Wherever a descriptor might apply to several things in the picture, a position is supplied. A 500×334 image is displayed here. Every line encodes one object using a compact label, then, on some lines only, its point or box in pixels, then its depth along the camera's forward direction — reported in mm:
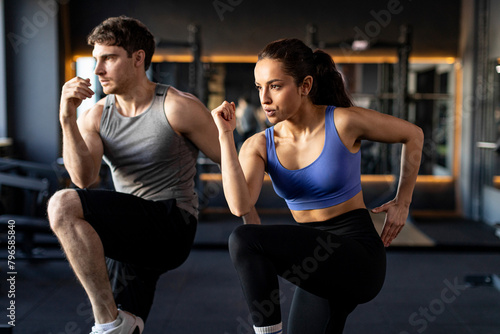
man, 1681
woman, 1387
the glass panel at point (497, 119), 5363
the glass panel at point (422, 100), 6008
